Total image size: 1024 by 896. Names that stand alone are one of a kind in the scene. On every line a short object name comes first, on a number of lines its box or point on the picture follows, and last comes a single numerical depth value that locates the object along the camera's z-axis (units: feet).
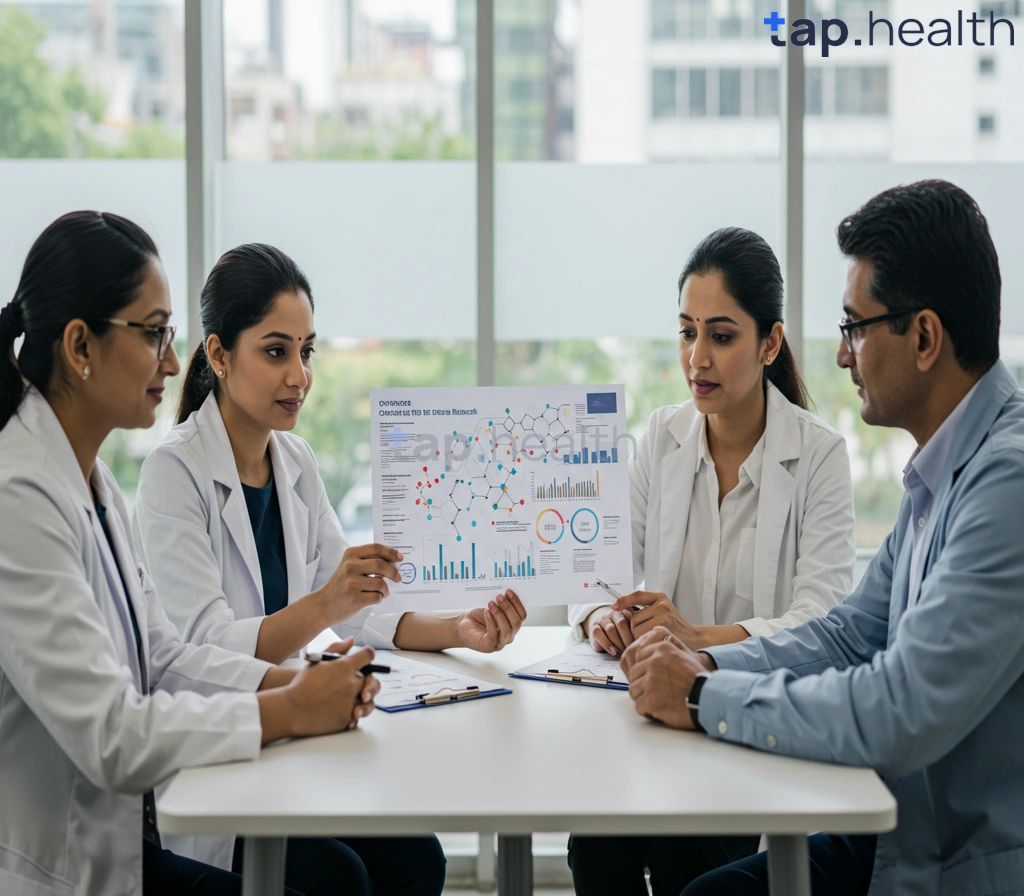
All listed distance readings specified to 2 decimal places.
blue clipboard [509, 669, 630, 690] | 5.84
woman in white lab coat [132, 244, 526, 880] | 6.40
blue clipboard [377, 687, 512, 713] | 5.37
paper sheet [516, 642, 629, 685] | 6.09
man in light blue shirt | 4.43
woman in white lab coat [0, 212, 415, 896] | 4.42
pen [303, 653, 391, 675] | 5.06
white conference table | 3.88
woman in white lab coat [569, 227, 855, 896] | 7.32
